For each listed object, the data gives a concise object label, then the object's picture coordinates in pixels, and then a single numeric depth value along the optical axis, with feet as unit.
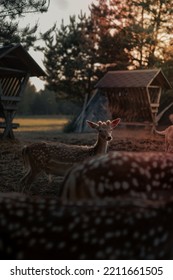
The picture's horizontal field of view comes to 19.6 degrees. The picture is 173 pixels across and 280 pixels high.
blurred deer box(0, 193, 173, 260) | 8.87
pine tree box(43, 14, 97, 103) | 96.12
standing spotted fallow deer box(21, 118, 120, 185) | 26.96
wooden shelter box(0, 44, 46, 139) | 59.52
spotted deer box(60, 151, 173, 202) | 12.60
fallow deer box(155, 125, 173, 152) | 46.16
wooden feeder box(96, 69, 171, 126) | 77.41
